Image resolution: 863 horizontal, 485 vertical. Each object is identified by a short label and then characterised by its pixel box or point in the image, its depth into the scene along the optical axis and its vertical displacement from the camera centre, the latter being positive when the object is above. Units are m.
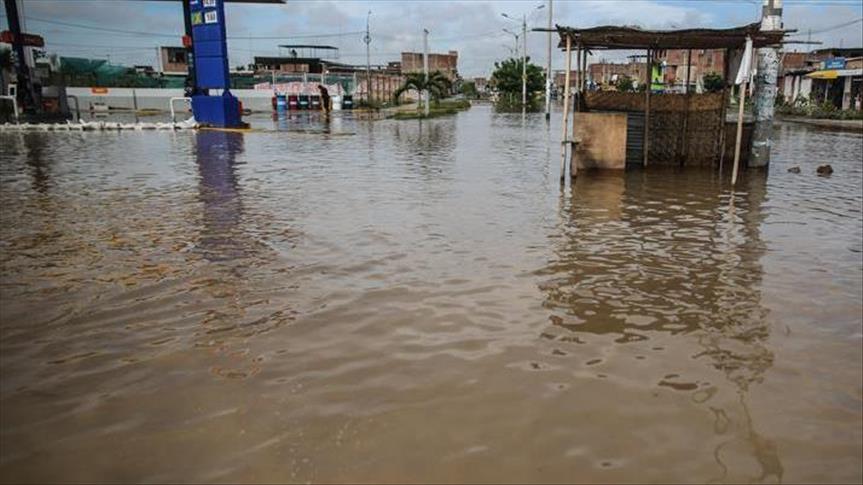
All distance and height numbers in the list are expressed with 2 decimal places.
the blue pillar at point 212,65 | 31.81 +1.77
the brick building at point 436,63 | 120.94 +7.01
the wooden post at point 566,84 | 14.21 +0.30
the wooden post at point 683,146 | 16.78 -1.19
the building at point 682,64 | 73.38 +3.78
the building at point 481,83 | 176.50 +4.57
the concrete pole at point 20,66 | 38.91 +2.23
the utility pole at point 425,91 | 48.19 +0.68
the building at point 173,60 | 85.24 +5.36
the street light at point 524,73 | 65.22 +2.61
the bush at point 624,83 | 66.31 +1.56
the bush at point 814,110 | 36.91 -0.82
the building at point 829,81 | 42.53 +1.10
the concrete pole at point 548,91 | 39.88 +0.51
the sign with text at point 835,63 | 44.66 +2.21
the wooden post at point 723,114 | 16.11 -0.40
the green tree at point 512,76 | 78.75 +2.71
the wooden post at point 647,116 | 15.96 -0.44
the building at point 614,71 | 81.78 +3.89
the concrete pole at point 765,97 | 14.73 +0.00
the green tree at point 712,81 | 52.56 +1.29
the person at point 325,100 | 50.84 +0.09
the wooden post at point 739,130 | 13.70 -0.69
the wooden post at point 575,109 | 14.35 -0.25
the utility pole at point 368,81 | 67.33 +1.97
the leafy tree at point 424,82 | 48.78 +1.31
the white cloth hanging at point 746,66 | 12.95 +0.59
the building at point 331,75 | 65.94 +2.78
